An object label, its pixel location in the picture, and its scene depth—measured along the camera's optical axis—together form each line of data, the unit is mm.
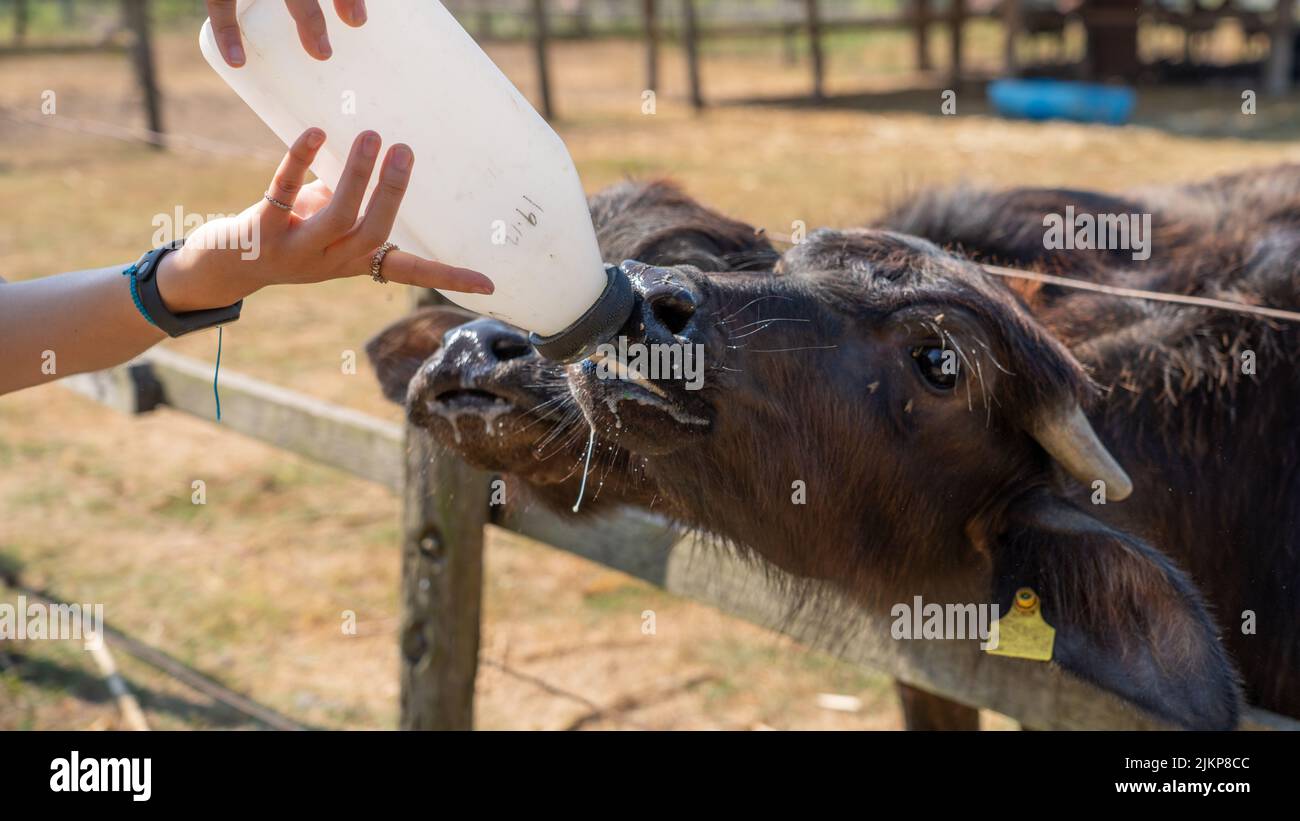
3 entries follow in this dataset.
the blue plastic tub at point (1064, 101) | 16312
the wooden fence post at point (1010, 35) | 19594
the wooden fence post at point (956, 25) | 22172
